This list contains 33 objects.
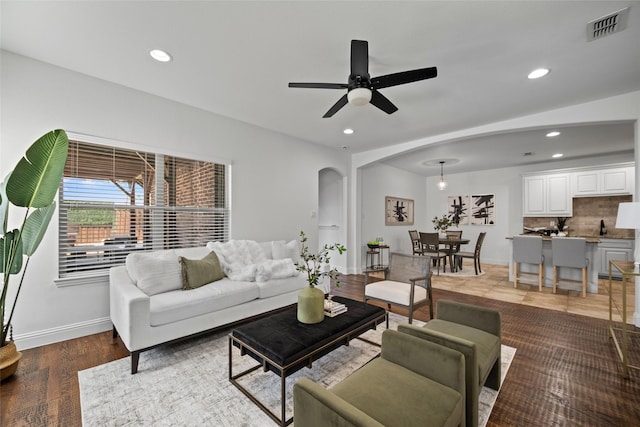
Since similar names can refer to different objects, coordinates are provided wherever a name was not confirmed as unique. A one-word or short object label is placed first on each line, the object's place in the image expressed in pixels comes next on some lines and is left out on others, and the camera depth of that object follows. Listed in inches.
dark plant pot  77.9
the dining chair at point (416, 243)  269.6
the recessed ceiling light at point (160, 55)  95.8
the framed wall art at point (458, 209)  322.0
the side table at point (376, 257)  243.0
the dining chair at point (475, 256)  241.9
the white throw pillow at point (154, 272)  101.3
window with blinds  110.2
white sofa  87.5
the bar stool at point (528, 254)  185.0
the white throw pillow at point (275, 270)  125.0
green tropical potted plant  77.5
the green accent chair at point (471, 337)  55.5
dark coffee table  65.1
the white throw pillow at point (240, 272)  123.8
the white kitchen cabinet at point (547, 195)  247.4
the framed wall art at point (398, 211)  288.0
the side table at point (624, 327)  82.6
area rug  66.5
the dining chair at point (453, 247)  246.0
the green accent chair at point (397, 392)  40.5
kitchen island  175.6
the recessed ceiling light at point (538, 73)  104.7
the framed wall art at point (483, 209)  301.9
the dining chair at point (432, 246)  237.9
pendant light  270.9
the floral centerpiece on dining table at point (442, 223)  298.1
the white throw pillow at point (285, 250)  156.2
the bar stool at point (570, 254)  168.1
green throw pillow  110.2
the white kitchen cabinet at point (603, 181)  221.6
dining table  240.7
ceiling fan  79.3
